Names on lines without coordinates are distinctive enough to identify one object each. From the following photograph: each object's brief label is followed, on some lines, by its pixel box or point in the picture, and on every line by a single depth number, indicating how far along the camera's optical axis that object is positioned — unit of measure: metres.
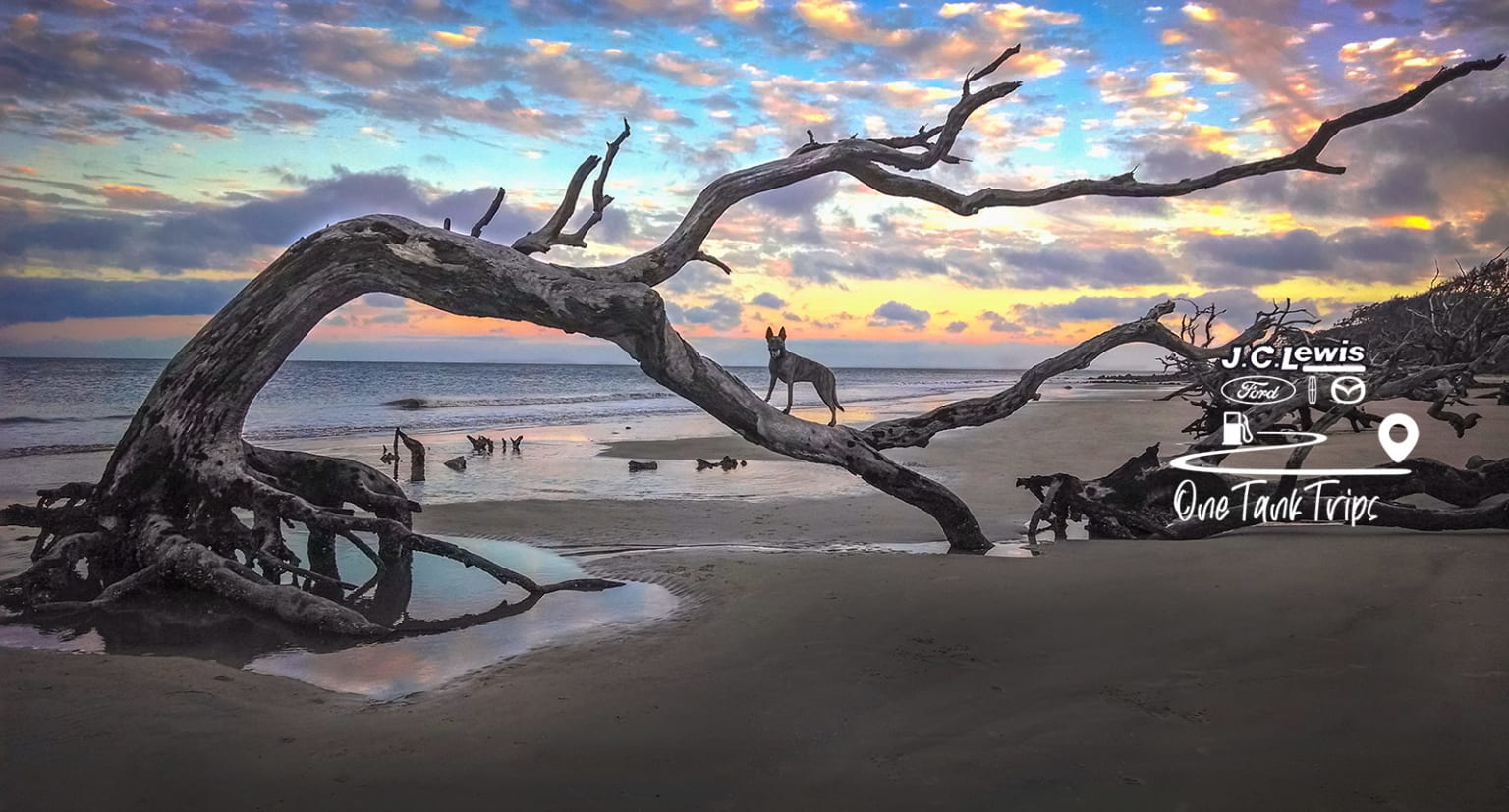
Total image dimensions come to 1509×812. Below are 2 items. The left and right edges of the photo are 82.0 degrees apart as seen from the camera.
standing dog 20.25
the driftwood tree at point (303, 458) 5.31
